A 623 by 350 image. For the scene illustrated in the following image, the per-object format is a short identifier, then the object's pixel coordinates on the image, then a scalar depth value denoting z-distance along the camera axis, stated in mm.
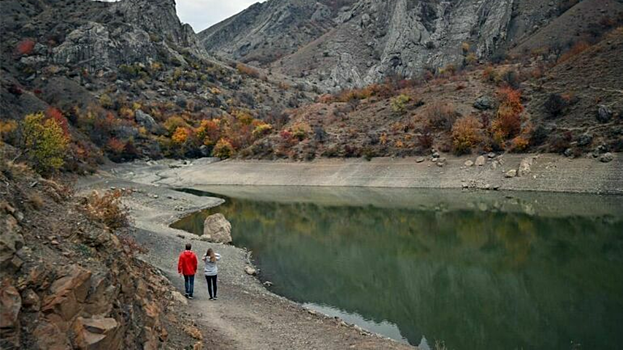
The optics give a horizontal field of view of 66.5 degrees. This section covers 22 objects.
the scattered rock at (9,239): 5783
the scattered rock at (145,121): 87125
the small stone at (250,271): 19888
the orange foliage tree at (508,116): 51750
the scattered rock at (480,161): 48866
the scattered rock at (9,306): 5258
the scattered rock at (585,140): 43625
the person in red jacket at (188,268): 13898
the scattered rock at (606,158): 40406
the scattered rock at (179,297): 13242
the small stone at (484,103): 58938
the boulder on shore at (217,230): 26234
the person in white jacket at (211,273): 14422
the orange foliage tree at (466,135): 51781
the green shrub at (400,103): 66188
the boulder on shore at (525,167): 44594
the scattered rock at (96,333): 6047
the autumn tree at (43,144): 38750
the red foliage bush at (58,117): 62094
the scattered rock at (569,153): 43412
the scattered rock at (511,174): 45219
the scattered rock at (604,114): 45531
